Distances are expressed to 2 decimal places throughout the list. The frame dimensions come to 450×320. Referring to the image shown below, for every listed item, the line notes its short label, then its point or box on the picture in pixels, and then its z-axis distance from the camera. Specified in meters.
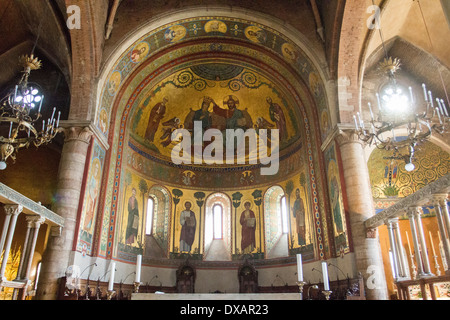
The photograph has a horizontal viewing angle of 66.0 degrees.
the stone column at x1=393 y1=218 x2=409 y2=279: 9.65
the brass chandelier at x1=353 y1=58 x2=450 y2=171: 7.49
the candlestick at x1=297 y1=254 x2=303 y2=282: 7.32
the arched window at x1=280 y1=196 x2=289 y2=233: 17.48
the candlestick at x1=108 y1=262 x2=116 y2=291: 7.35
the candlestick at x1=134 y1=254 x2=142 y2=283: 7.49
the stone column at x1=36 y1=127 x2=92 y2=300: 10.31
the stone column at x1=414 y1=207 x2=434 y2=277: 8.57
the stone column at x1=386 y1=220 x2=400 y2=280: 9.83
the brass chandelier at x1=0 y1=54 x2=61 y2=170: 7.68
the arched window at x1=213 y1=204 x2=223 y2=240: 18.33
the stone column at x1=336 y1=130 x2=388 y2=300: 10.28
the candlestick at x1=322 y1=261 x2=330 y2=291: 7.12
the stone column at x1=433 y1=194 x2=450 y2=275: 7.67
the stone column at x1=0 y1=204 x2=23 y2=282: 8.76
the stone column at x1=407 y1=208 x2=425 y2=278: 8.32
